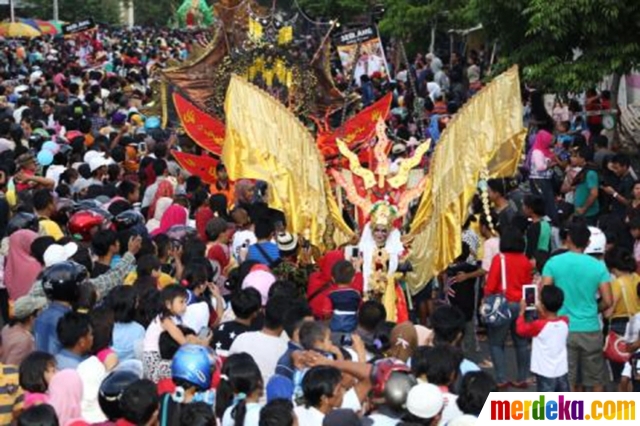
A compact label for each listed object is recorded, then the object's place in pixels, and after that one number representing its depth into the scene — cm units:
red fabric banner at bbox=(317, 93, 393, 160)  1516
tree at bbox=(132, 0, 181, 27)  8131
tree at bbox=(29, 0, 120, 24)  6469
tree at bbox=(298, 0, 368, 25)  3334
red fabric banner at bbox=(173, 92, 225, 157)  1553
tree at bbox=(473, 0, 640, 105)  1538
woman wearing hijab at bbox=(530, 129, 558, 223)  1489
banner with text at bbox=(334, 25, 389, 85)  2305
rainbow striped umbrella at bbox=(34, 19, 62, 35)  5103
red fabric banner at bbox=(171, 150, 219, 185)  1455
